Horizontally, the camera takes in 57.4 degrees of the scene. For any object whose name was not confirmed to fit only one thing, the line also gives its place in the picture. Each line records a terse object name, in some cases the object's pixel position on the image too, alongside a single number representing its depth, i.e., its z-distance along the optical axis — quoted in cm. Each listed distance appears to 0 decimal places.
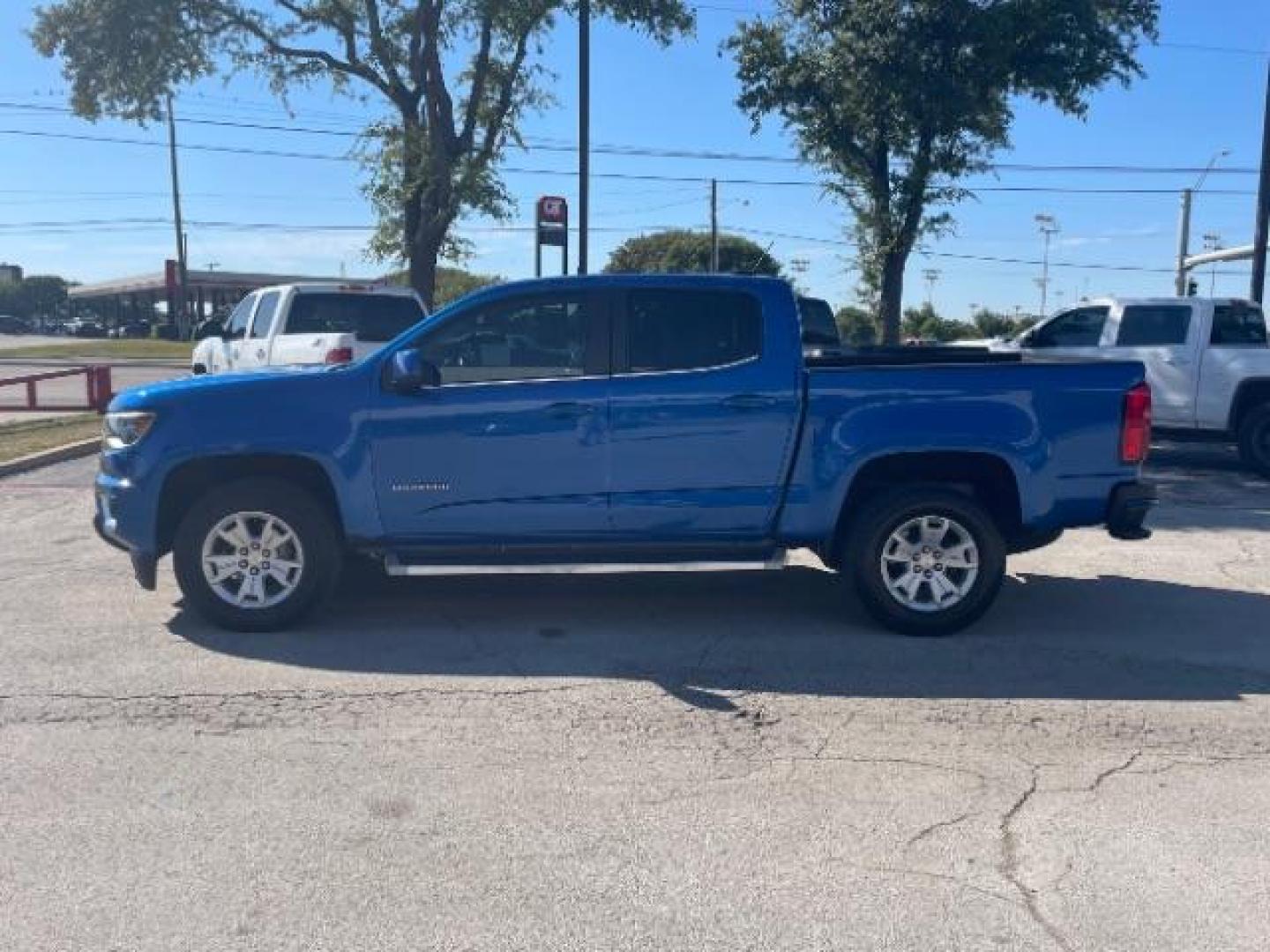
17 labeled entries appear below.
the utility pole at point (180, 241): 5144
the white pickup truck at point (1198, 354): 1307
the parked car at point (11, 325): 8656
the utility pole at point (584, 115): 1656
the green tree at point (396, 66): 1788
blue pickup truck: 620
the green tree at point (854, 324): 3741
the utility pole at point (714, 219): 4637
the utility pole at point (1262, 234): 1775
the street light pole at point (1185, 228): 5199
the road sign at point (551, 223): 1596
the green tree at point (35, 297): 10906
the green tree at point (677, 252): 5506
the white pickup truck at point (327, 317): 1318
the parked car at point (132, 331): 7525
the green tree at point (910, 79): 1547
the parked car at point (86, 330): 8494
